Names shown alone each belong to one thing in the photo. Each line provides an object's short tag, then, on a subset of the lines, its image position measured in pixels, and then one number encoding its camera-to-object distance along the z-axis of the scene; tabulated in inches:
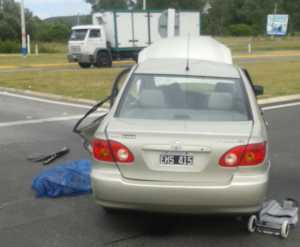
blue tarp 248.4
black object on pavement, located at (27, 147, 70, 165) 318.0
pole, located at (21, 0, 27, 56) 1470.2
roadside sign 2278.5
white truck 1208.2
